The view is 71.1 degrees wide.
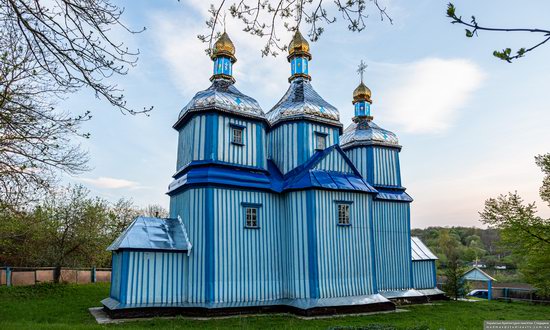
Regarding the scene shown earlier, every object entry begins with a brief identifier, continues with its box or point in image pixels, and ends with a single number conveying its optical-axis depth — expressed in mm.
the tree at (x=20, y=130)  6598
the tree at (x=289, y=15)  4606
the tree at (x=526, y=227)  11492
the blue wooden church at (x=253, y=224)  11828
